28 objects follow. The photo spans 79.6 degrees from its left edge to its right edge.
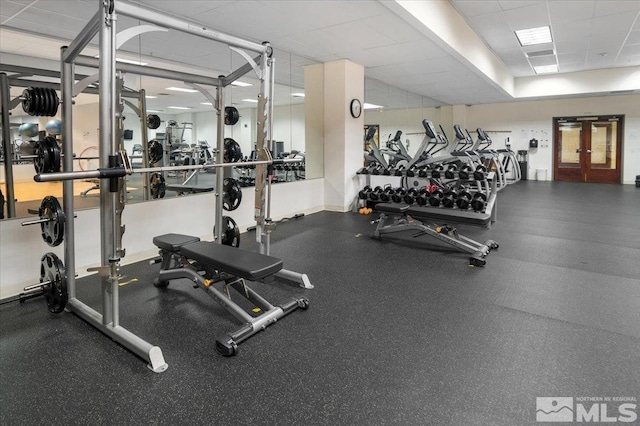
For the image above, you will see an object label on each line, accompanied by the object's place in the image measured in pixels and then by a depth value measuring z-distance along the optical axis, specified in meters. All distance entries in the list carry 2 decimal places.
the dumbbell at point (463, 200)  4.68
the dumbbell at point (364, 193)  6.07
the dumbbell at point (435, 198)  4.85
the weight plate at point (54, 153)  2.09
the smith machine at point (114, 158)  1.78
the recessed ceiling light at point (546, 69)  8.16
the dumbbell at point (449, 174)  5.62
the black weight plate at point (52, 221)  2.23
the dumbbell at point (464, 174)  5.49
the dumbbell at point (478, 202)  4.54
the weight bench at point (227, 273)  2.07
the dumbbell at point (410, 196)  5.25
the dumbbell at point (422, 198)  4.96
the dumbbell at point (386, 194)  5.74
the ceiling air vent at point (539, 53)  6.79
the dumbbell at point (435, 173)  5.75
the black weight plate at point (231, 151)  3.16
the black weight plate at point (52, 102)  2.30
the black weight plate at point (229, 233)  3.24
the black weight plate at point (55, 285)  2.27
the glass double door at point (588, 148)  10.02
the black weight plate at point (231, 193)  3.27
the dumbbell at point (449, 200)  4.76
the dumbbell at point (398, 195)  5.49
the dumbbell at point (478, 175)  5.36
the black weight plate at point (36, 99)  2.26
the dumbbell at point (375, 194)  5.95
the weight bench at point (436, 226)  3.64
